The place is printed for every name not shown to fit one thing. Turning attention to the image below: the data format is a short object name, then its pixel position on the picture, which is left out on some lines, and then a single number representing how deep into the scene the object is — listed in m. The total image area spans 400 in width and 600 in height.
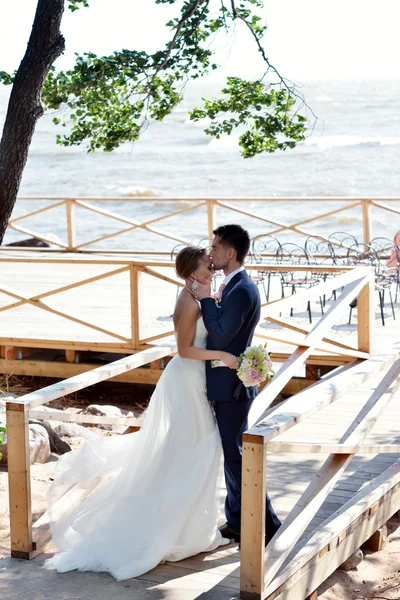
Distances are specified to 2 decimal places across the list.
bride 7.80
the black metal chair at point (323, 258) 22.67
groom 7.86
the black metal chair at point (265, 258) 22.62
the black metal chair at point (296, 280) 19.40
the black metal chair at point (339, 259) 22.62
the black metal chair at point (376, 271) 18.97
